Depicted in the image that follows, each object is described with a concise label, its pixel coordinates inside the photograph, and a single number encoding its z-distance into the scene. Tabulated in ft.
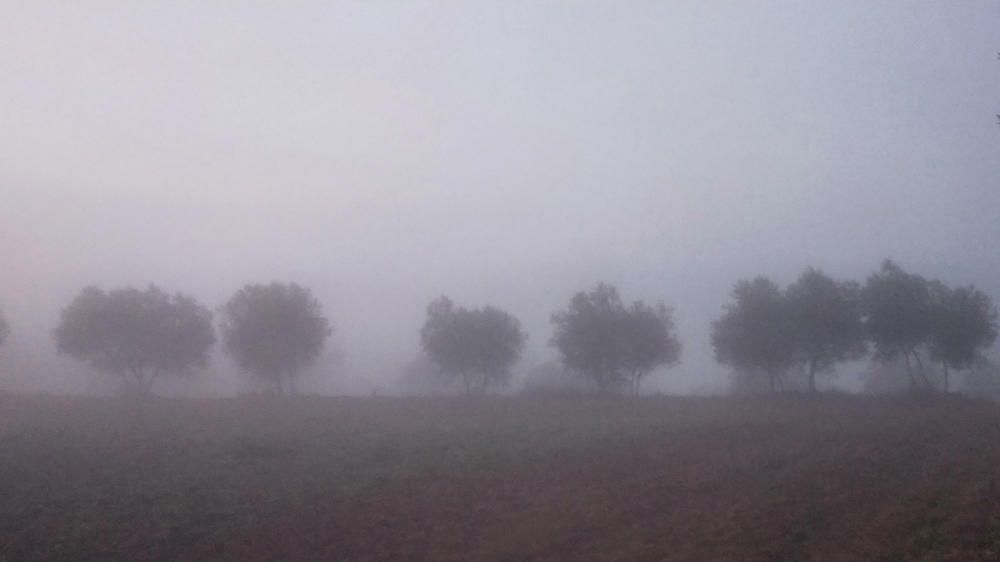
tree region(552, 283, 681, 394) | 229.45
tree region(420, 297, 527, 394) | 236.43
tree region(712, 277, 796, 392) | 207.82
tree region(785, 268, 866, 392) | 203.72
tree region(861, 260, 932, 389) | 199.41
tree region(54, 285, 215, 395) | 217.56
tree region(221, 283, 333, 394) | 227.40
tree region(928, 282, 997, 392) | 199.41
